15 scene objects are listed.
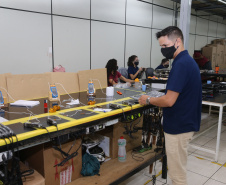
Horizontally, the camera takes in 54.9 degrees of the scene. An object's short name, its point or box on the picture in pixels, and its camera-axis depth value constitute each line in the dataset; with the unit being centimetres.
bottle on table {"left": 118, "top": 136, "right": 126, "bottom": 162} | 242
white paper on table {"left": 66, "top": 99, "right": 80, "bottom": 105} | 223
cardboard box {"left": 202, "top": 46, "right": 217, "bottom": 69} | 927
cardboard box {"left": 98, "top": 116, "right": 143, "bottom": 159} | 240
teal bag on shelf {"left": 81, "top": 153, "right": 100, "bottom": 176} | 206
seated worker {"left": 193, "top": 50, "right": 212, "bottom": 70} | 720
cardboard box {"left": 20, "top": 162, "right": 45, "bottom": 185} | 161
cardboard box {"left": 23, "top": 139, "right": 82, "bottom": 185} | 177
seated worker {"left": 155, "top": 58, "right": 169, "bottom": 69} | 589
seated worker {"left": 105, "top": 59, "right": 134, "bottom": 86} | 434
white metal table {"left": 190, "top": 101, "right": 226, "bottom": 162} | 292
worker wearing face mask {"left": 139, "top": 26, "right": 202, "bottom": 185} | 163
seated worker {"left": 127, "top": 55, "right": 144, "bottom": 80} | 528
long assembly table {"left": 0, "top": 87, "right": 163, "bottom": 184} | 142
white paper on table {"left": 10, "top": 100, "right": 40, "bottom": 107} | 213
